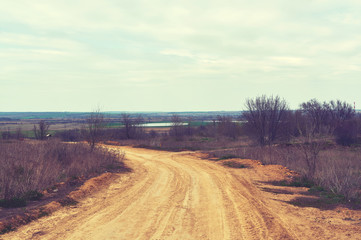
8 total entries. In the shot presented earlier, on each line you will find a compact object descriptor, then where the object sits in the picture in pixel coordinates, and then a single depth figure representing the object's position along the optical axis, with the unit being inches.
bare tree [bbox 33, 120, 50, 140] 1803.6
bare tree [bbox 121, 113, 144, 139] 2142.0
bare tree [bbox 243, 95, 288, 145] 1525.2
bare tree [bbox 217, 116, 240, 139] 2512.3
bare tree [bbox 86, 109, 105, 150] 902.4
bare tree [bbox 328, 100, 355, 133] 2522.1
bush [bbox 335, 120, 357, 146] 1861.5
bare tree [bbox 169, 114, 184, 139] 2608.0
